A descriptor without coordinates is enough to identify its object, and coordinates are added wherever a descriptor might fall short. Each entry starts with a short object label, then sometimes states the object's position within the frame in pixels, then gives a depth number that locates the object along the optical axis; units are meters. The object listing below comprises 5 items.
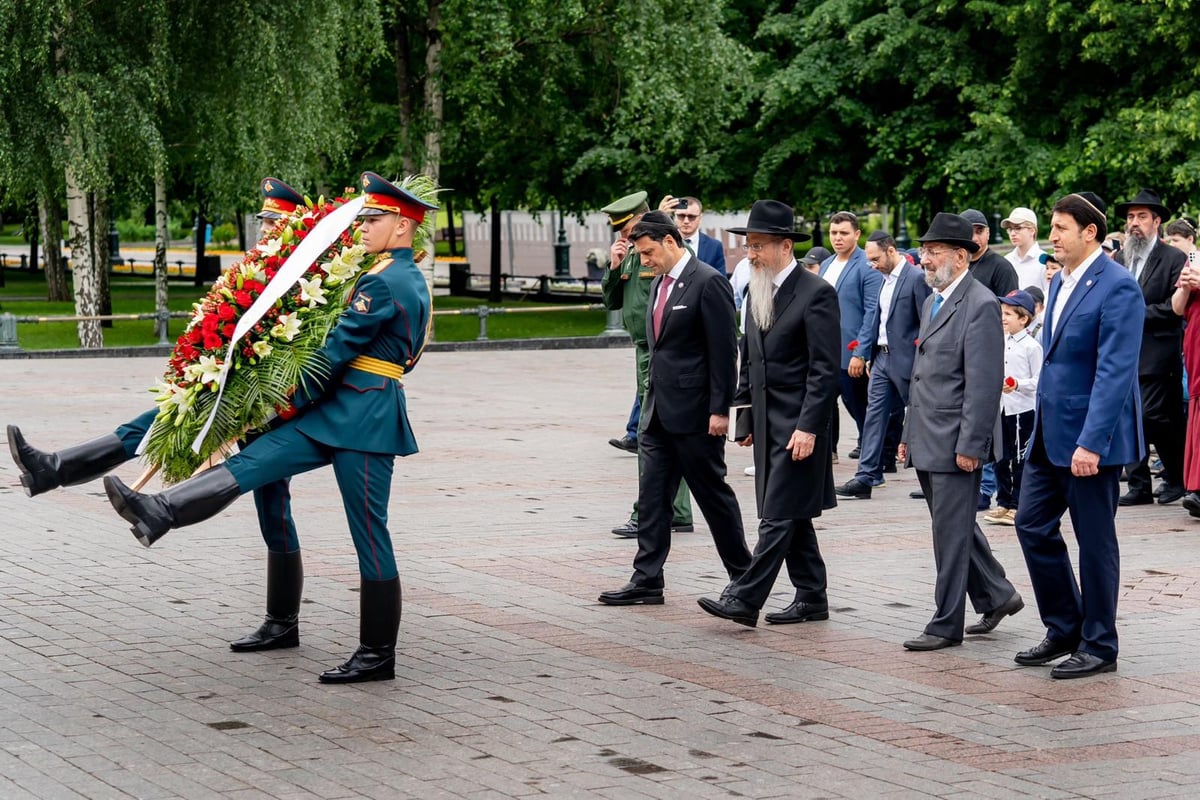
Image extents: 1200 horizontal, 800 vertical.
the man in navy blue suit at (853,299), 12.49
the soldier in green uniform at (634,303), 10.34
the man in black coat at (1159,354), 11.63
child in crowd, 10.81
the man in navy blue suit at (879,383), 12.01
